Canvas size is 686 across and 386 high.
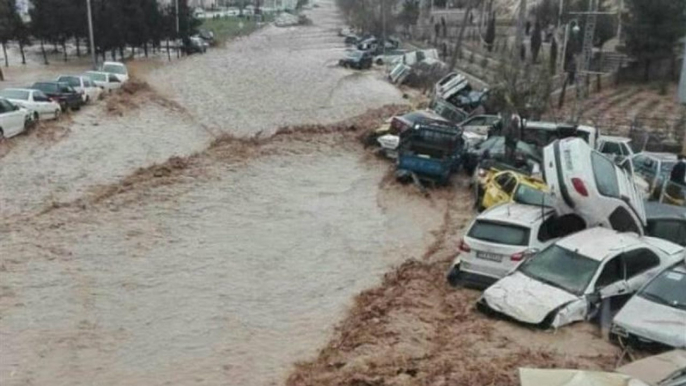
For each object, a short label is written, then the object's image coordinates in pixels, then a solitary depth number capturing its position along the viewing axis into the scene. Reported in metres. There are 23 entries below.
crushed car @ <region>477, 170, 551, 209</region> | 13.96
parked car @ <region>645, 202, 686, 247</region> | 13.21
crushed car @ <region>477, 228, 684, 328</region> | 10.16
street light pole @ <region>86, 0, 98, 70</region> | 44.38
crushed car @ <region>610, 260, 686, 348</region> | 9.27
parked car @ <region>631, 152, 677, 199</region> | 17.92
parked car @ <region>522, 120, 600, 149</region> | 21.21
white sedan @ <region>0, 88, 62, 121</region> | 25.58
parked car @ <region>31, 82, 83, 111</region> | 28.94
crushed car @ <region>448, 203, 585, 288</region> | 11.83
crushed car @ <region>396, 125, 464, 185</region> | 20.28
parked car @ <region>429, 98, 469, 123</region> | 28.04
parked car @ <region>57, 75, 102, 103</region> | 31.42
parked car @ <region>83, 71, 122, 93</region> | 35.00
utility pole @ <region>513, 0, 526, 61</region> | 22.56
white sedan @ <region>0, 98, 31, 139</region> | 23.09
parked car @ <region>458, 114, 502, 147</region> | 23.83
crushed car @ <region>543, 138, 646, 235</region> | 11.98
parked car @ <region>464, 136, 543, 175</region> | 19.88
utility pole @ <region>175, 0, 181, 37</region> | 63.20
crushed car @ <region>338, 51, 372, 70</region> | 57.44
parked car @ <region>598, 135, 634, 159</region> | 20.47
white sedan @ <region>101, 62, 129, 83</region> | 37.56
